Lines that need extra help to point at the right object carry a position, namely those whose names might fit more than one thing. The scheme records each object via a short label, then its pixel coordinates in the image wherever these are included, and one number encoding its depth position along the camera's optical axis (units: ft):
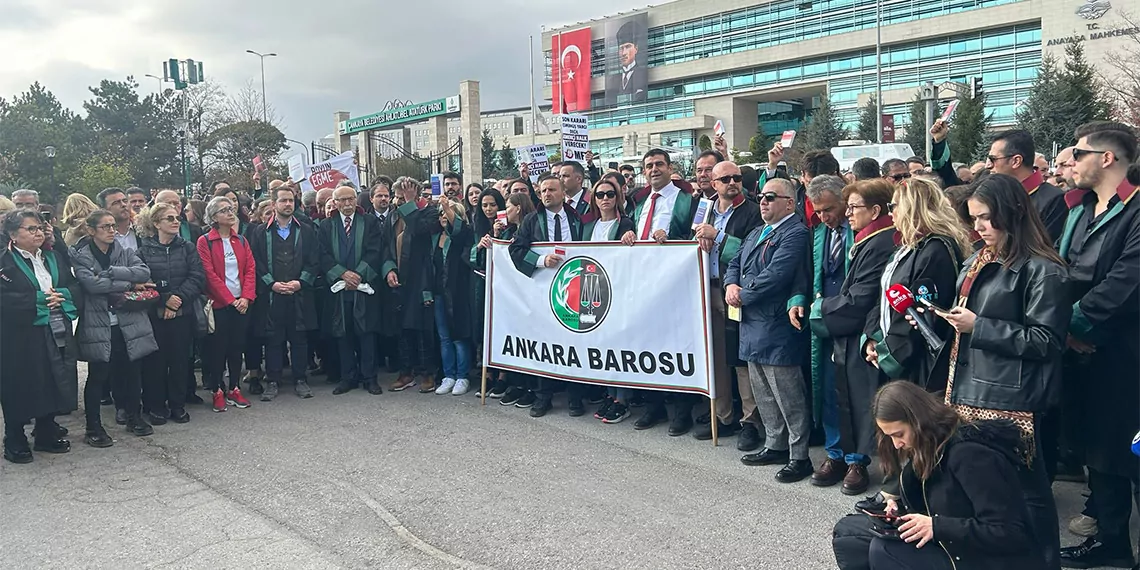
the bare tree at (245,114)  114.21
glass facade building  177.99
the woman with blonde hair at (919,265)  14.35
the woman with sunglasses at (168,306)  23.24
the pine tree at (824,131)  166.18
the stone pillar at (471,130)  99.40
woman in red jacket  25.04
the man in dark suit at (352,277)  26.84
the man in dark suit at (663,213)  21.63
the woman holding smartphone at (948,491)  9.41
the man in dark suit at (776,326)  17.81
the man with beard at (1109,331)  12.48
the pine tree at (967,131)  113.91
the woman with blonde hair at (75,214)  22.87
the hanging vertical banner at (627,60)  251.80
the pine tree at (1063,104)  95.81
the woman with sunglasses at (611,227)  22.20
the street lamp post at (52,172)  128.02
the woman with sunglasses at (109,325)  21.34
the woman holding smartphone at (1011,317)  11.70
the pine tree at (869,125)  157.99
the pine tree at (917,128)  132.77
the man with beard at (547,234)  23.22
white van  93.61
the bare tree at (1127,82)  77.28
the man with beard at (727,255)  19.57
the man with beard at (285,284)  26.40
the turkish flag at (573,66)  264.93
